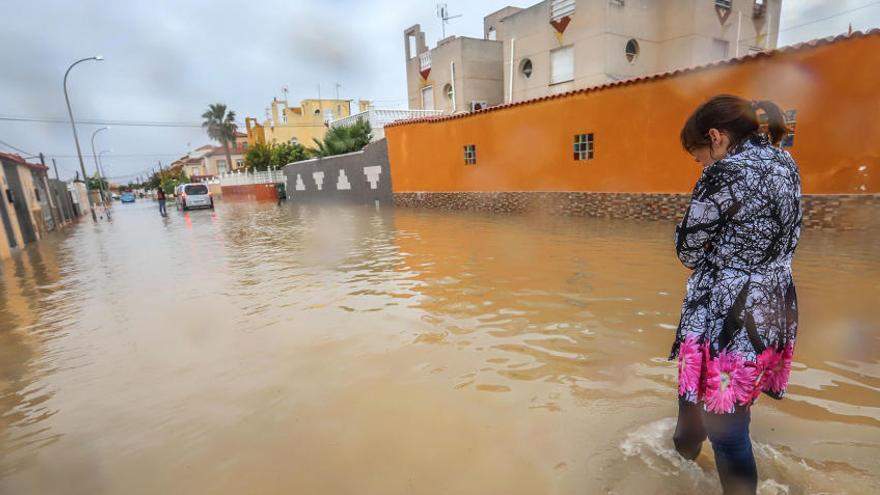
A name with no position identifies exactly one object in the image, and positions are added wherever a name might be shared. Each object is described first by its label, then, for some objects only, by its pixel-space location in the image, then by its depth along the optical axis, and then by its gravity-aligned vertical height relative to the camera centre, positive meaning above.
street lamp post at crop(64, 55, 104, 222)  22.01 +3.41
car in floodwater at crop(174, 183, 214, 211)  24.61 -0.61
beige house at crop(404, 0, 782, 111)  16.62 +4.98
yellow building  46.56 +6.45
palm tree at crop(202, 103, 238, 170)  53.72 +7.72
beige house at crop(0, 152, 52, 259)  12.24 -0.23
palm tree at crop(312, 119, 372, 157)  20.77 +1.91
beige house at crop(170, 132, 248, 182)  62.31 +3.98
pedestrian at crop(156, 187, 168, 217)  22.53 -0.58
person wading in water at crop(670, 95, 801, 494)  1.59 -0.45
